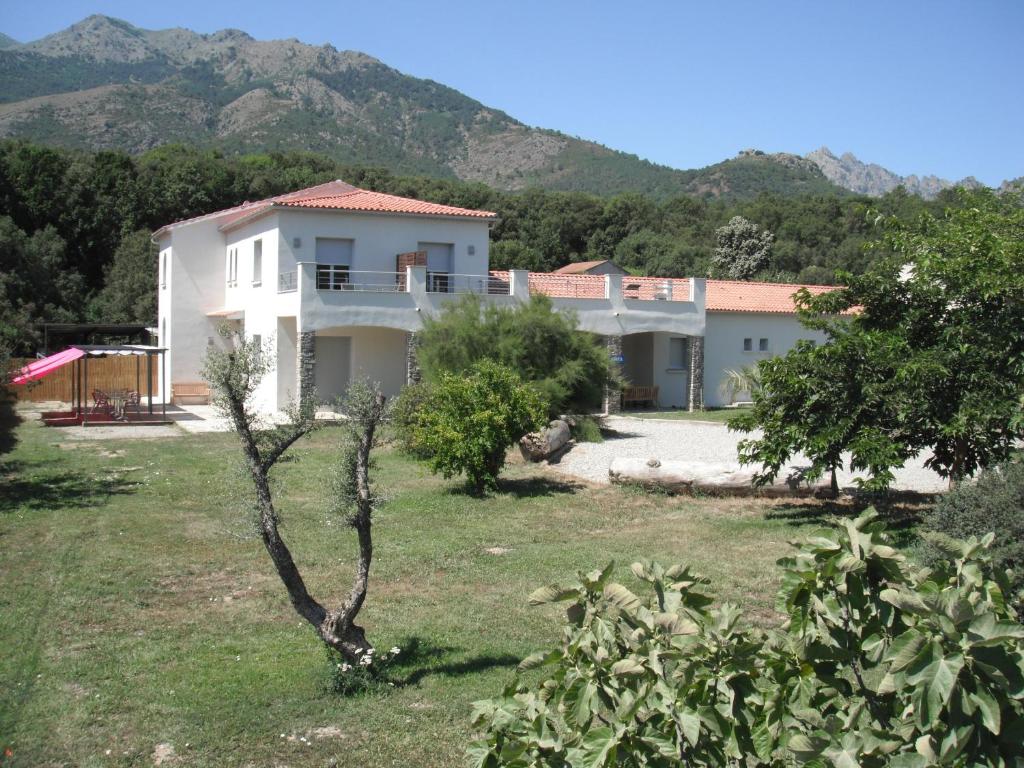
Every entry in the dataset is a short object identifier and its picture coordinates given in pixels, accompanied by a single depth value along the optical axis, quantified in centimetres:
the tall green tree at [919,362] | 1090
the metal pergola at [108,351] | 2536
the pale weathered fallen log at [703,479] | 1430
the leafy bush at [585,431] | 2123
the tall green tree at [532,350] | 2097
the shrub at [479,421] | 1490
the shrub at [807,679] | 256
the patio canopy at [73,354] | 2538
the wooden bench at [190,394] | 3219
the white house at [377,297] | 2623
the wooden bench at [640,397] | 3089
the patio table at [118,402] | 2564
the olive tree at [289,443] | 667
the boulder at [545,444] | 1880
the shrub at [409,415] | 1909
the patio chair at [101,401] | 2611
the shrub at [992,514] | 694
